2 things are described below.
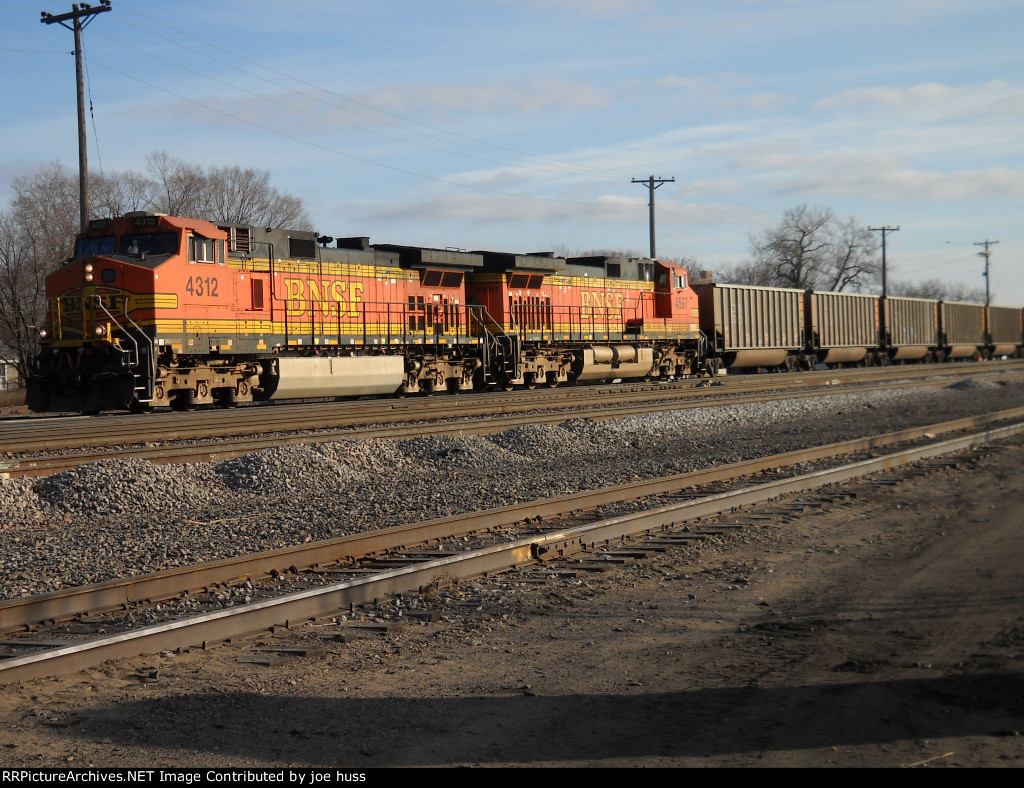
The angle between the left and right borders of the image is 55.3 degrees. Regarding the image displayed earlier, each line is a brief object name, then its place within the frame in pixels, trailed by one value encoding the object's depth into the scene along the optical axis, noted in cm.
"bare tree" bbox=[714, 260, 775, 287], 9006
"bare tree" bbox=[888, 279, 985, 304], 15000
